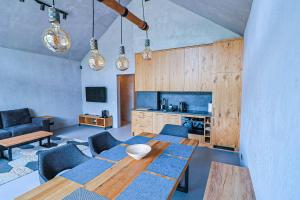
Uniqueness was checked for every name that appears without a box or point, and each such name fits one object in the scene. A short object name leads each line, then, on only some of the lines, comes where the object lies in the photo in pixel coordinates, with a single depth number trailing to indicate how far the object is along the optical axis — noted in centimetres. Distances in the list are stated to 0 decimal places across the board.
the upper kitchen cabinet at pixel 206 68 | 371
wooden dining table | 114
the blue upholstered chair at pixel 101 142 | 221
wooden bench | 136
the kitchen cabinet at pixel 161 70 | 432
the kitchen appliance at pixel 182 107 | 437
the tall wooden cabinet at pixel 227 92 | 340
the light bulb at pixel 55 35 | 129
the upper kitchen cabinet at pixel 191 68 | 390
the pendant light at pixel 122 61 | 227
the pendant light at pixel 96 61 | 195
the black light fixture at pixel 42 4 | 365
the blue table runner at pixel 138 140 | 222
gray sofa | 400
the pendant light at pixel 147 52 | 225
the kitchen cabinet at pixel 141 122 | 444
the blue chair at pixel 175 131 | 273
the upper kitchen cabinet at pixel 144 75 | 453
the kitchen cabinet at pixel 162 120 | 404
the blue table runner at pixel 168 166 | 142
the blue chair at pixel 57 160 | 160
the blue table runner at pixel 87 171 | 133
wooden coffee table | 315
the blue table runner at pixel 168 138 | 228
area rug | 270
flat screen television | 590
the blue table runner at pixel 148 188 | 112
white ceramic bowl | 167
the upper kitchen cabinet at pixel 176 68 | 409
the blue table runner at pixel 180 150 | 182
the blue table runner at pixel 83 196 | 110
